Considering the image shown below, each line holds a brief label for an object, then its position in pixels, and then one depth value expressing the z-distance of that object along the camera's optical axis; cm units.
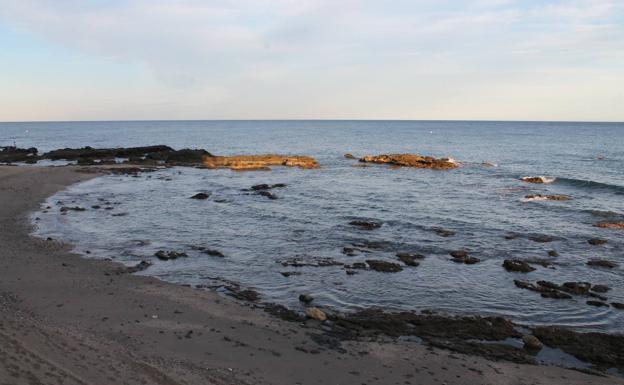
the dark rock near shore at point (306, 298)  1460
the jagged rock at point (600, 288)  1600
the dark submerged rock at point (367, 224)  2492
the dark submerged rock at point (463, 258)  1912
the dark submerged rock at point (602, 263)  1869
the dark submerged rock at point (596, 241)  2191
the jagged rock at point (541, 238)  2270
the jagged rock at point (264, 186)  3753
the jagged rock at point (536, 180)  4319
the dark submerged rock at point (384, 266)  1785
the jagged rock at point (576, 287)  1587
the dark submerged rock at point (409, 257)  1880
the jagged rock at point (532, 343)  1188
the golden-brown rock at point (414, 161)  5407
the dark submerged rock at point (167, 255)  1888
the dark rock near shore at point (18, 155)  5666
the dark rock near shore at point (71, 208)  2759
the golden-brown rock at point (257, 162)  5294
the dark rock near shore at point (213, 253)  1955
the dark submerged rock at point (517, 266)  1805
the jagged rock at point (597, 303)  1478
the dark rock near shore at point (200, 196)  3338
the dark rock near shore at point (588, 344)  1134
